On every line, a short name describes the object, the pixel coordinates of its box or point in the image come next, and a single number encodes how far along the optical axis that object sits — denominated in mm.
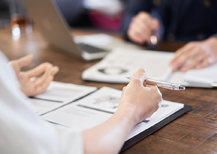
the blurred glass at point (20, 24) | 1706
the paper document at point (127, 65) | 932
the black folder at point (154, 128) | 528
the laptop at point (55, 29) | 1116
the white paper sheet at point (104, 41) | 1432
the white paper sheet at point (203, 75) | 859
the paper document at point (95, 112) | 602
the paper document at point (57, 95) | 719
